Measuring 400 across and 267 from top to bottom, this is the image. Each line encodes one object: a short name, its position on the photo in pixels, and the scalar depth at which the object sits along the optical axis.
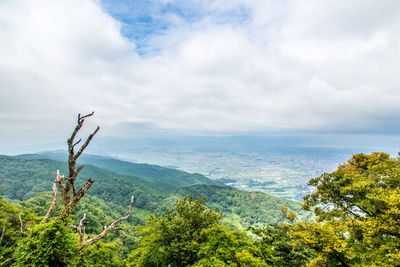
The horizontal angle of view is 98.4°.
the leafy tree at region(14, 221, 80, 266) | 5.80
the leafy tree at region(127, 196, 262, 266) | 11.80
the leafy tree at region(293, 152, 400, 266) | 10.74
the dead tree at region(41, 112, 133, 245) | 6.83
